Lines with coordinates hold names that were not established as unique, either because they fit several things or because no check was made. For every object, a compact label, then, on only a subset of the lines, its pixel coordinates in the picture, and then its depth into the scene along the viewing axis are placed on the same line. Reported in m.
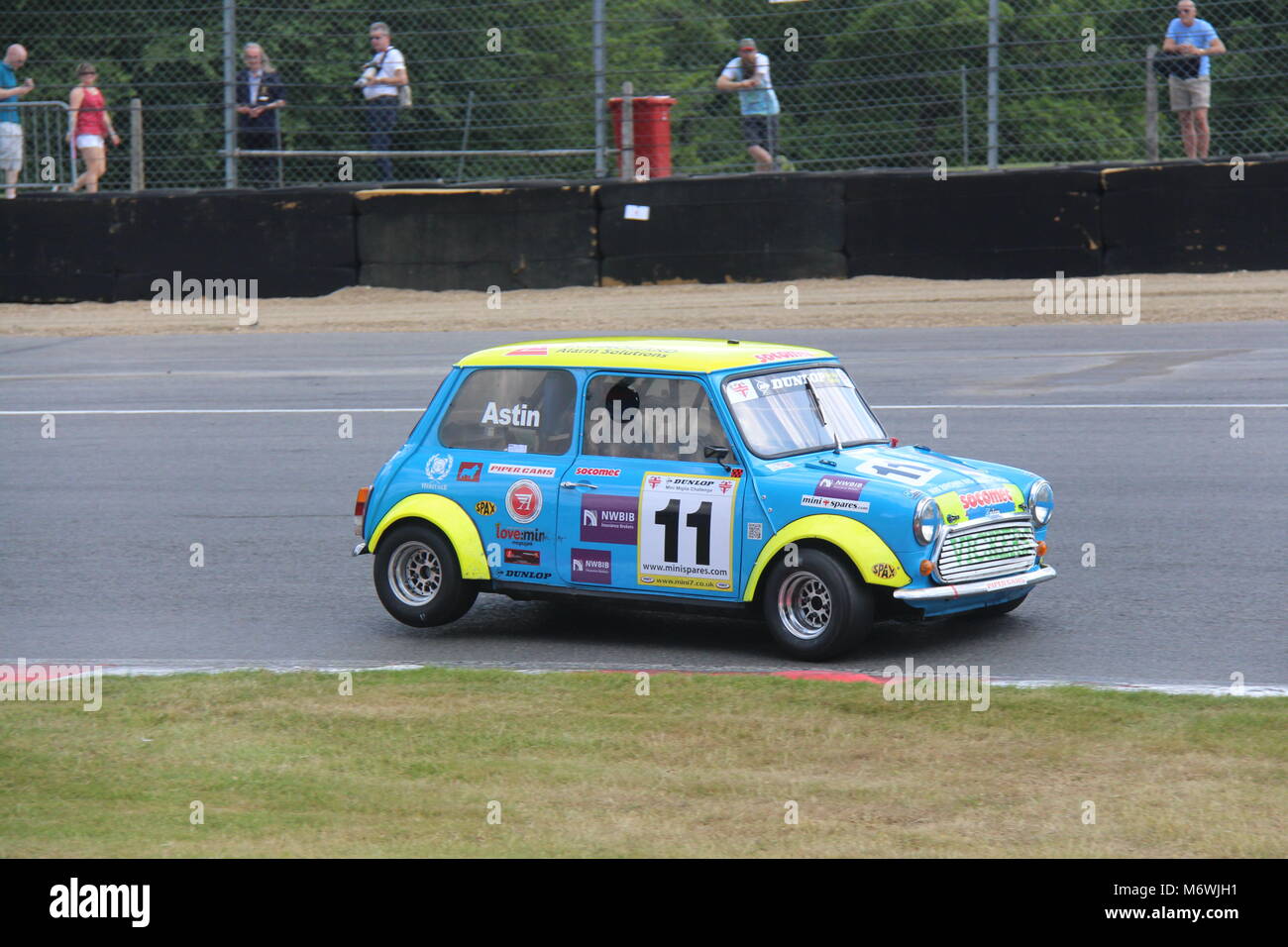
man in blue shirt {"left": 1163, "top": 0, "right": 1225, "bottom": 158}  19.53
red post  21.53
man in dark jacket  21.78
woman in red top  22.64
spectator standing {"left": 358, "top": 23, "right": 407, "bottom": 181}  22.17
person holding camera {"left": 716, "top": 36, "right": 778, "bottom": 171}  21.12
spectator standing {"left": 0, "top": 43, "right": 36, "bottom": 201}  22.69
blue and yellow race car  7.84
